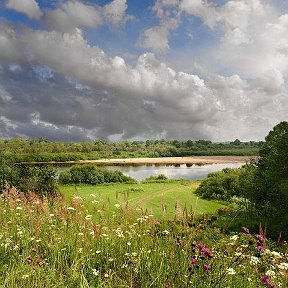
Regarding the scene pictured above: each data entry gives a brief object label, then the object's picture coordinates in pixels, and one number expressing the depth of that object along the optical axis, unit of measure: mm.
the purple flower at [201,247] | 5254
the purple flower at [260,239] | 5195
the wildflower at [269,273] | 6117
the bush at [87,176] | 53281
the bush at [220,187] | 41969
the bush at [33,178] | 31781
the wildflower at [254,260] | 6530
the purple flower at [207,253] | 5191
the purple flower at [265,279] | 4857
